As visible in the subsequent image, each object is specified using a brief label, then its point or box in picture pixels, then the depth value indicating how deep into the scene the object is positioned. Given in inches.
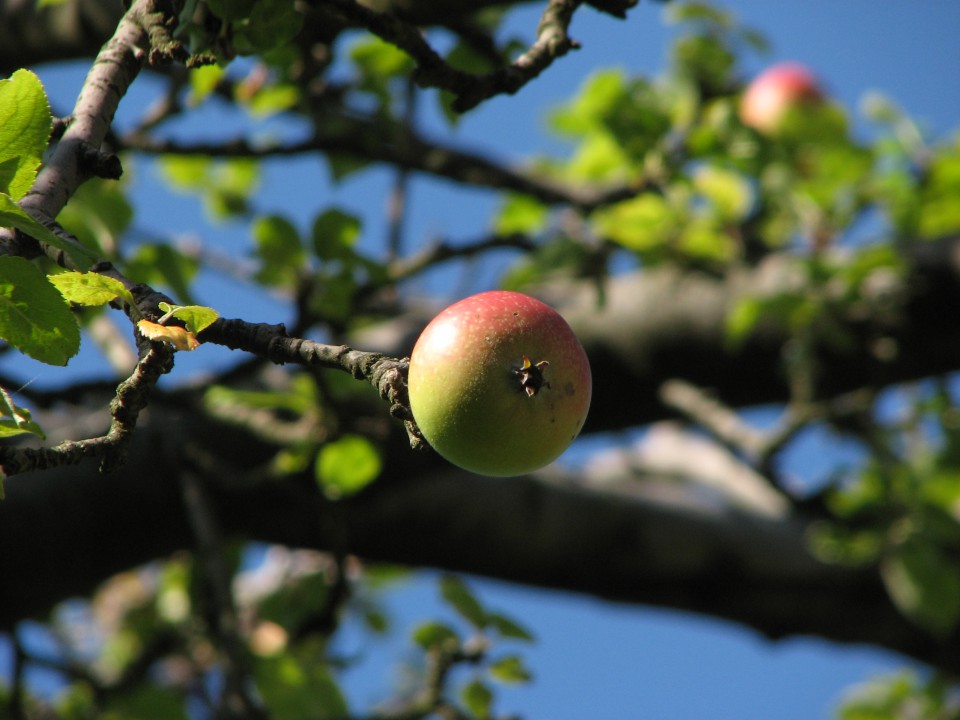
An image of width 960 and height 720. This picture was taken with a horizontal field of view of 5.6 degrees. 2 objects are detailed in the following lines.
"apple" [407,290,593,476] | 114.5
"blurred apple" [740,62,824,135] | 238.4
